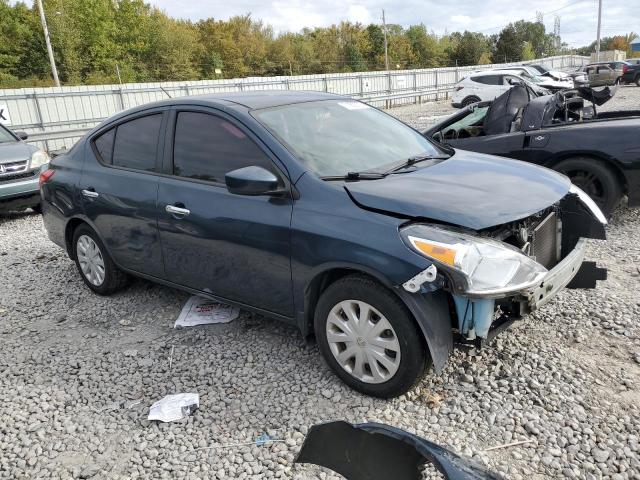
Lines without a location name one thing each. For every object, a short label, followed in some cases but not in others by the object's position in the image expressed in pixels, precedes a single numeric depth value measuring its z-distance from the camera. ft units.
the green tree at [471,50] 263.29
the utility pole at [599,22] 184.55
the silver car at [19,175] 26.02
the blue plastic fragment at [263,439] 9.19
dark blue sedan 8.95
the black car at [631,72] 103.09
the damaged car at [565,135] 18.13
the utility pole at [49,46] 108.58
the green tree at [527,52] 274.75
